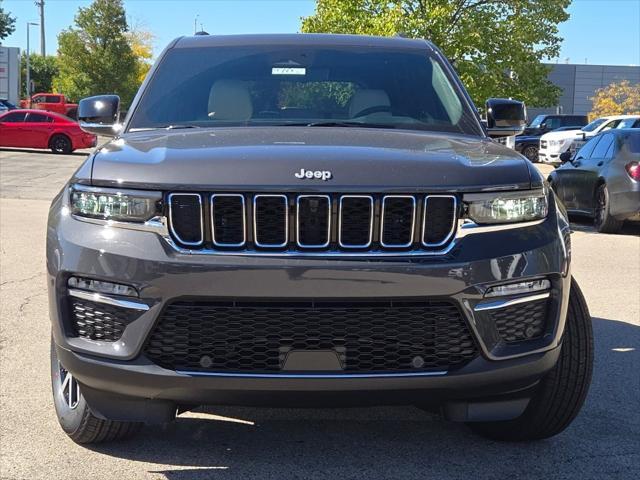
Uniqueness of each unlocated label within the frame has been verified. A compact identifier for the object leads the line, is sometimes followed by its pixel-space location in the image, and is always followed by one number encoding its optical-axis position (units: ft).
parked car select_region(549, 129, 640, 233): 37.83
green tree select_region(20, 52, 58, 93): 249.55
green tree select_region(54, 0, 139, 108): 191.72
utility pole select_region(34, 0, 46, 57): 265.13
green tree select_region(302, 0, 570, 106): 89.56
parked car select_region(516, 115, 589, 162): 106.42
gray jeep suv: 9.81
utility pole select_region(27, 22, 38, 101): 202.92
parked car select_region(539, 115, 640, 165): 82.69
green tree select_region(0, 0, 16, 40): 174.70
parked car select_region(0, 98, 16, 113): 133.43
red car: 94.48
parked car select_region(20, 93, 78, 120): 164.96
